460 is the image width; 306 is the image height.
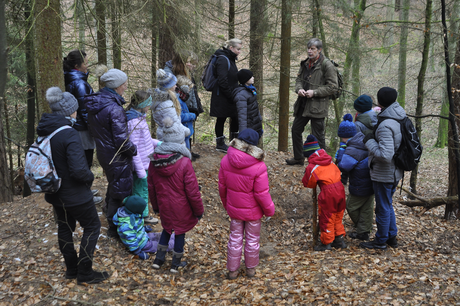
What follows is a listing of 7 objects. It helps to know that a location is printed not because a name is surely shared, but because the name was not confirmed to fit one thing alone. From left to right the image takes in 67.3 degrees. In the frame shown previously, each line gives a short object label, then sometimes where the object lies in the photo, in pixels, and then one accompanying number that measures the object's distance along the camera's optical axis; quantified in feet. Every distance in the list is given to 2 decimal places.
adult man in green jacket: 21.93
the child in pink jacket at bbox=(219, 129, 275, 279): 13.46
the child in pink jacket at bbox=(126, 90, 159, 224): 16.01
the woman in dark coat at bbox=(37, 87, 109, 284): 11.72
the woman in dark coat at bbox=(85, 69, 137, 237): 14.44
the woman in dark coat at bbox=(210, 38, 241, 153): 22.15
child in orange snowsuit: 16.30
